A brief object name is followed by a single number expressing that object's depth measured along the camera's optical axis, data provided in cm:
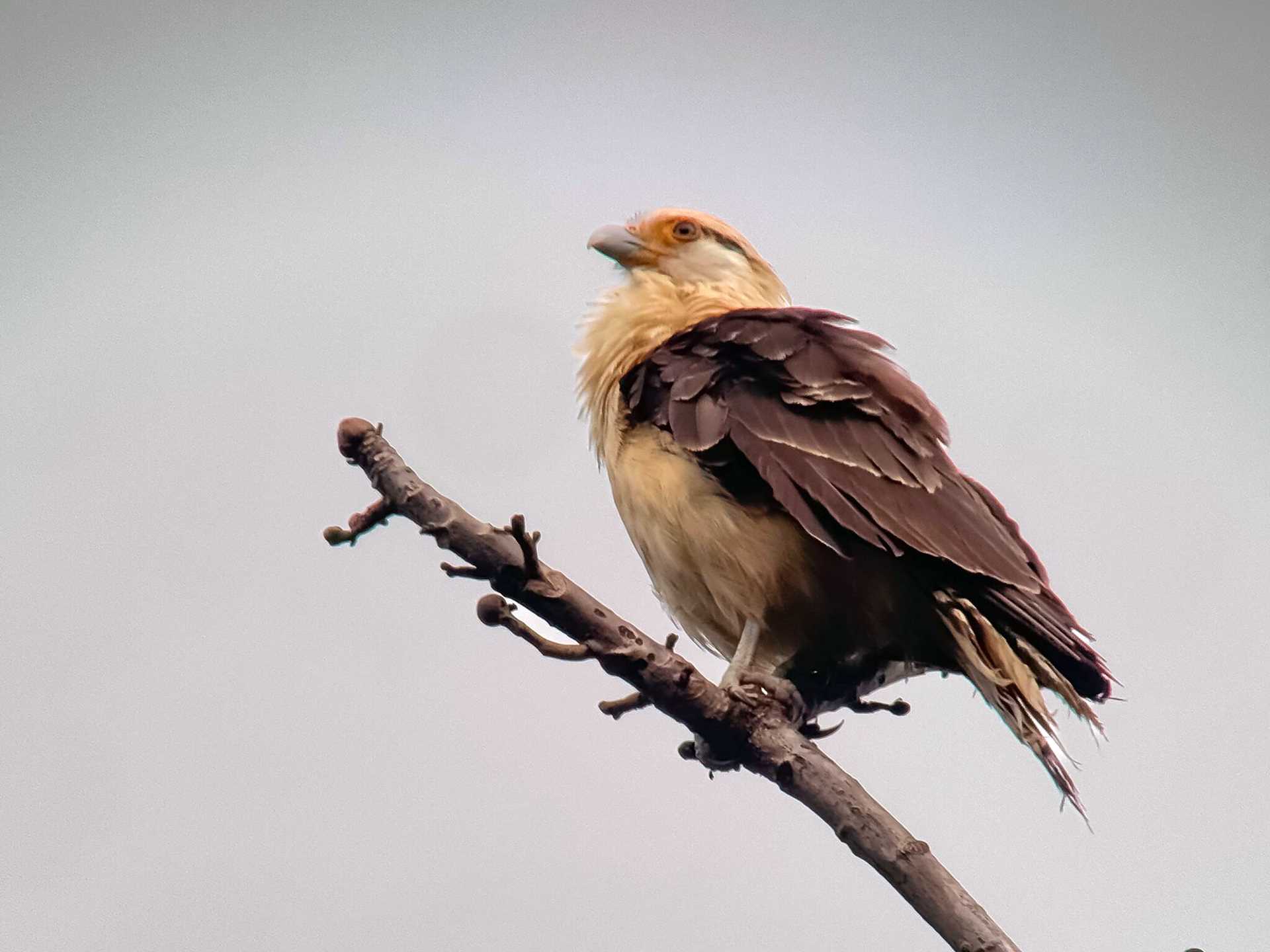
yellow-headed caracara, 675
